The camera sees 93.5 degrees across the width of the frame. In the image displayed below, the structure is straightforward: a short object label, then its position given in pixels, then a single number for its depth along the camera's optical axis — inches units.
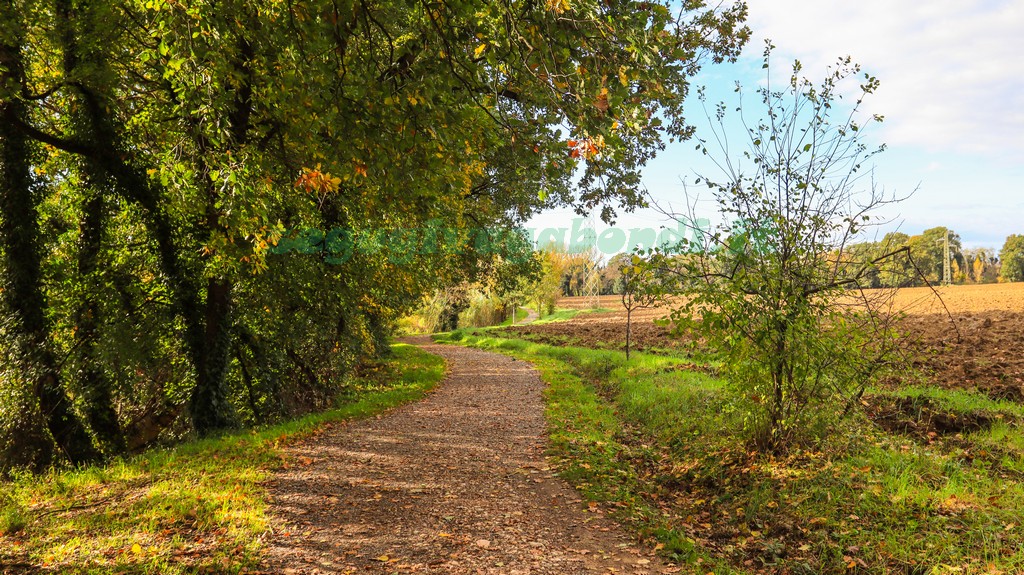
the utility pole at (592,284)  2045.2
